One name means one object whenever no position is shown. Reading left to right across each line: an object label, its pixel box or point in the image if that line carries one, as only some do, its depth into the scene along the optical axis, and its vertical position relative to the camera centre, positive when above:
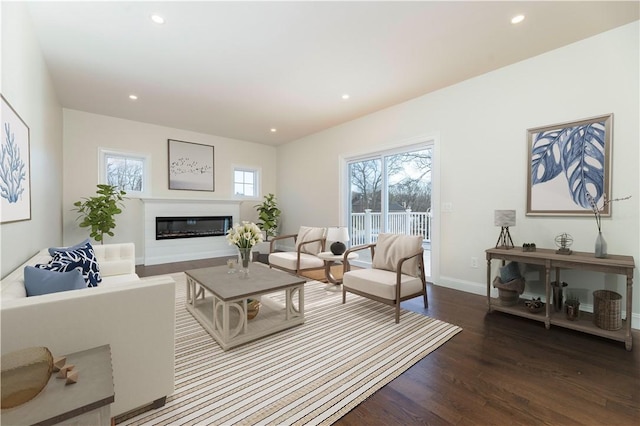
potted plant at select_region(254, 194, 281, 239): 6.64 -0.12
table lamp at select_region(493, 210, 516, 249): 2.87 -0.09
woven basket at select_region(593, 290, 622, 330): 2.23 -0.84
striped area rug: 1.48 -1.12
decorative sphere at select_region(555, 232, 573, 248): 2.63 -0.29
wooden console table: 2.14 -0.49
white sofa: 1.13 -0.55
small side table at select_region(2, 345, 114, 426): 0.82 -0.63
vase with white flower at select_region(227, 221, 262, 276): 2.70 -0.29
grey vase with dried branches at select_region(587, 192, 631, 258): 2.40 -0.10
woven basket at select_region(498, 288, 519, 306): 2.82 -0.91
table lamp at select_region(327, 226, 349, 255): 3.68 -0.40
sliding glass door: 4.31 +0.31
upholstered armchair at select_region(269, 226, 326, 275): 3.93 -0.71
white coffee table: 2.19 -0.92
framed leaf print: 2.62 +0.47
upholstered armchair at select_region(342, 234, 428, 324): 2.63 -0.69
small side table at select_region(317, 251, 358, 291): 3.64 -0.76
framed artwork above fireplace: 5.78 +0.99
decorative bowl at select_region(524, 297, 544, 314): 2.66 -0.95
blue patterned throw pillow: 2.06 -0.43
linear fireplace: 5.62 -0.37
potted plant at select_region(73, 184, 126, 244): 4.48 -0.04
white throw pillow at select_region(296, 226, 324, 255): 4.34 -0.45
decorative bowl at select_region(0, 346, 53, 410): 0.86 -0.58
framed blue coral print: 1.73 +0.30
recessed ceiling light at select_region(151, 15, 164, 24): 2.38 +1.72
